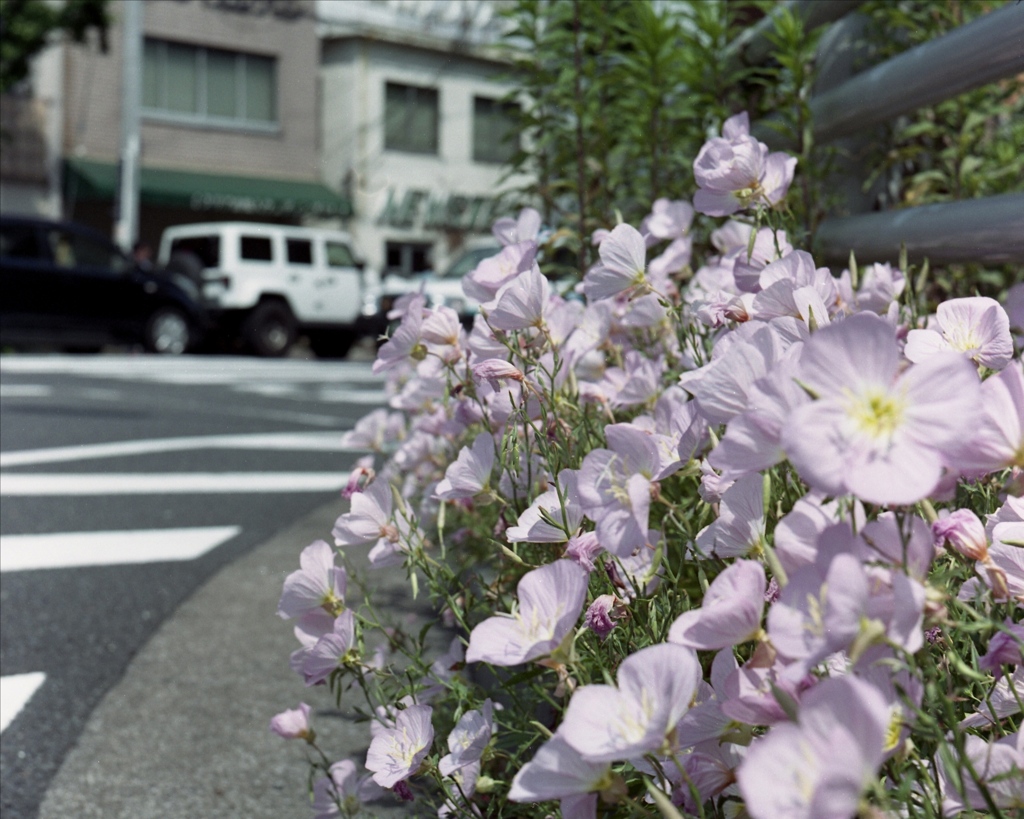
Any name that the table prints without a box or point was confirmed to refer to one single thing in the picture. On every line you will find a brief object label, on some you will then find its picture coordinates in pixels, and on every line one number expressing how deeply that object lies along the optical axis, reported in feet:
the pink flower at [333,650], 4.05
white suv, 56.70
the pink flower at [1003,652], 2.82
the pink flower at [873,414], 2.13
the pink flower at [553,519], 3.63
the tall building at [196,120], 71.15
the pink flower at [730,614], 2.50
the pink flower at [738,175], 4.51
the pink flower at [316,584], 4.22
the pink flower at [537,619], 2.80
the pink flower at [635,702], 2.39
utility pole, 66.13
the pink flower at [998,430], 2.57
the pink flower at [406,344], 5.12
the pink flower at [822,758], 1.88
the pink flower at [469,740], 3.63
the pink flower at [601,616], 3.48
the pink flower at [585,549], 3.41
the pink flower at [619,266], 4.19
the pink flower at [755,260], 4.74
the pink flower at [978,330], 3.55
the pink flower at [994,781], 2.54
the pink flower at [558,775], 2.50
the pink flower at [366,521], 4.47
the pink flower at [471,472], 4.12
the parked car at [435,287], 51.61
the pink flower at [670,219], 6.77
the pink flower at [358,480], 4.80
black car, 44.60
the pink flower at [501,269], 4.61
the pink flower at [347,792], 4.63
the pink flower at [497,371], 3.96
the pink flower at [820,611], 2.13
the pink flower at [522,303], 4.05
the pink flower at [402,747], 3.69
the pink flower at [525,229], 5.66
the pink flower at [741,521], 3.10
